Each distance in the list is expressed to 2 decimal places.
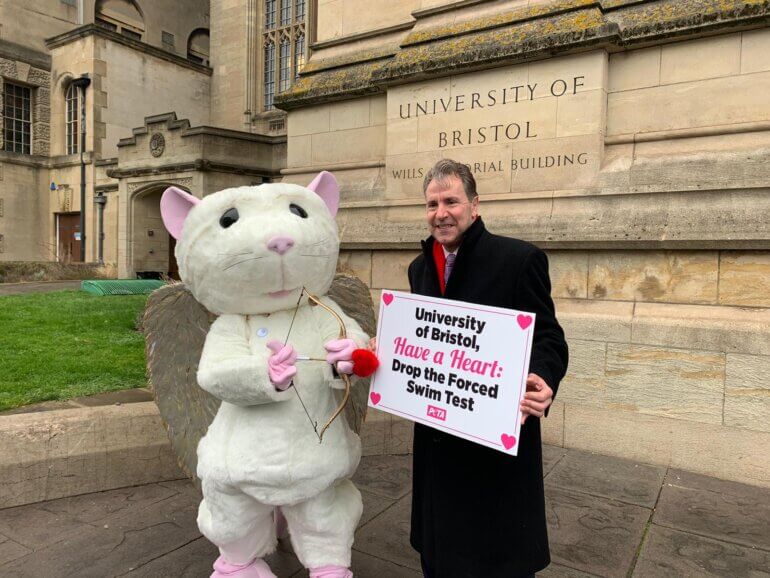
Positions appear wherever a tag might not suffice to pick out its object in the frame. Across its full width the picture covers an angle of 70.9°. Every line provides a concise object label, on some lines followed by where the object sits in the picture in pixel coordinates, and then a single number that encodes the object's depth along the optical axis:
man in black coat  2.06
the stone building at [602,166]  4.18
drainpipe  21.14
